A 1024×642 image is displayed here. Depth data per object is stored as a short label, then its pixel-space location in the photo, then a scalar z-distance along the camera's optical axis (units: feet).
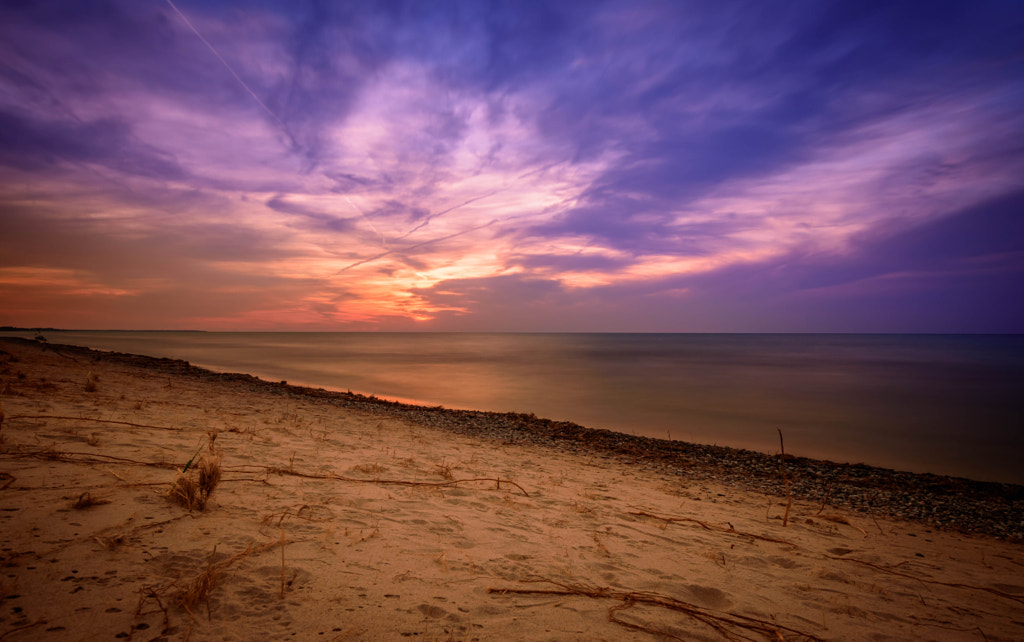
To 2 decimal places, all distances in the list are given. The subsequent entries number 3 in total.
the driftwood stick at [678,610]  9.61
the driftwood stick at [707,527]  16.85
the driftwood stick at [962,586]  13.82
